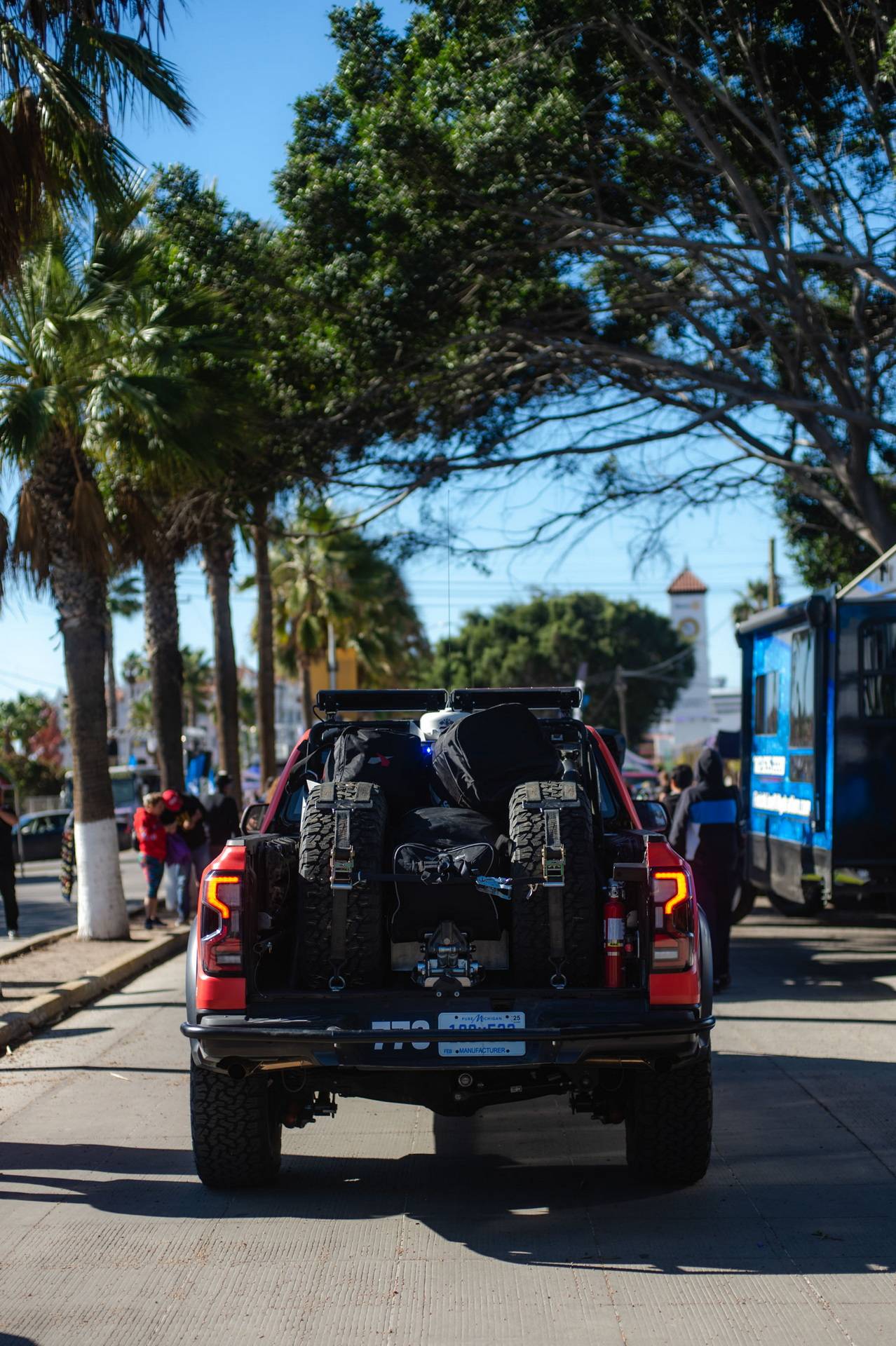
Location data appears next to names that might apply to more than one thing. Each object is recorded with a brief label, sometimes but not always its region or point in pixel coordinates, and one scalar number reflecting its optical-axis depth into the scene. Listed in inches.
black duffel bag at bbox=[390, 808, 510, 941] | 208.8
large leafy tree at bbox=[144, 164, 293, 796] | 634.8
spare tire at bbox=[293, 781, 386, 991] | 209.9
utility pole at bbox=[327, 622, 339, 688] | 1793.8
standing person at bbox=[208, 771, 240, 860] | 657.0
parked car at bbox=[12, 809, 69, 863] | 1537.9
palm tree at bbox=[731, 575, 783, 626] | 2955.2
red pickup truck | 203.2
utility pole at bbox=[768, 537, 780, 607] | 1582.2
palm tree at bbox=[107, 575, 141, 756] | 2287.2
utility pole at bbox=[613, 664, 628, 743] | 3036.4
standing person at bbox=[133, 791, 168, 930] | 645.9
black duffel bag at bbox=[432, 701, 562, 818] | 233.1
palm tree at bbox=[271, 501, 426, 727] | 1691.7
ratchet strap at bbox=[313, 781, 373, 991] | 208.1
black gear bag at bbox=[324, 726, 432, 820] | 238.2
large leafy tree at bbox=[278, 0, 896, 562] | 577.3
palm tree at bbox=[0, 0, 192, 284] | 368.8
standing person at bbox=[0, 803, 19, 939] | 544.4
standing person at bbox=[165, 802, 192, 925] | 649.6
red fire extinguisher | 212.7
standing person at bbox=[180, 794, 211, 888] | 652.1
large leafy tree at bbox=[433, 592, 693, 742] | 3169.3
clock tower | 3344.0
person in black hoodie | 430.6
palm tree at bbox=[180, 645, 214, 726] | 3344.0
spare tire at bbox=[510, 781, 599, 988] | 208.8
